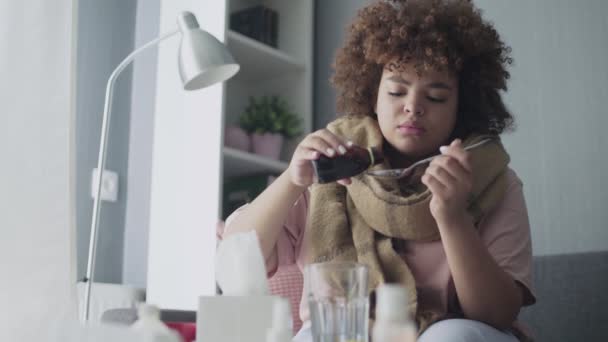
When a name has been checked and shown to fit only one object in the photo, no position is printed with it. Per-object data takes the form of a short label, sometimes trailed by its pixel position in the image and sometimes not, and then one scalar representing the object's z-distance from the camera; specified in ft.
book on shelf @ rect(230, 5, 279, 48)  8.25
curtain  3.24
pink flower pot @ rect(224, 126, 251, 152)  7.63
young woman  3.43
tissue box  2.30
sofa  5.26
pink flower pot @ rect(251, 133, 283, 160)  7.90
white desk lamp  3.92
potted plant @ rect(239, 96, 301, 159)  7.91
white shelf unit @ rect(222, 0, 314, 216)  8.05
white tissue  2.39
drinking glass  2.19
